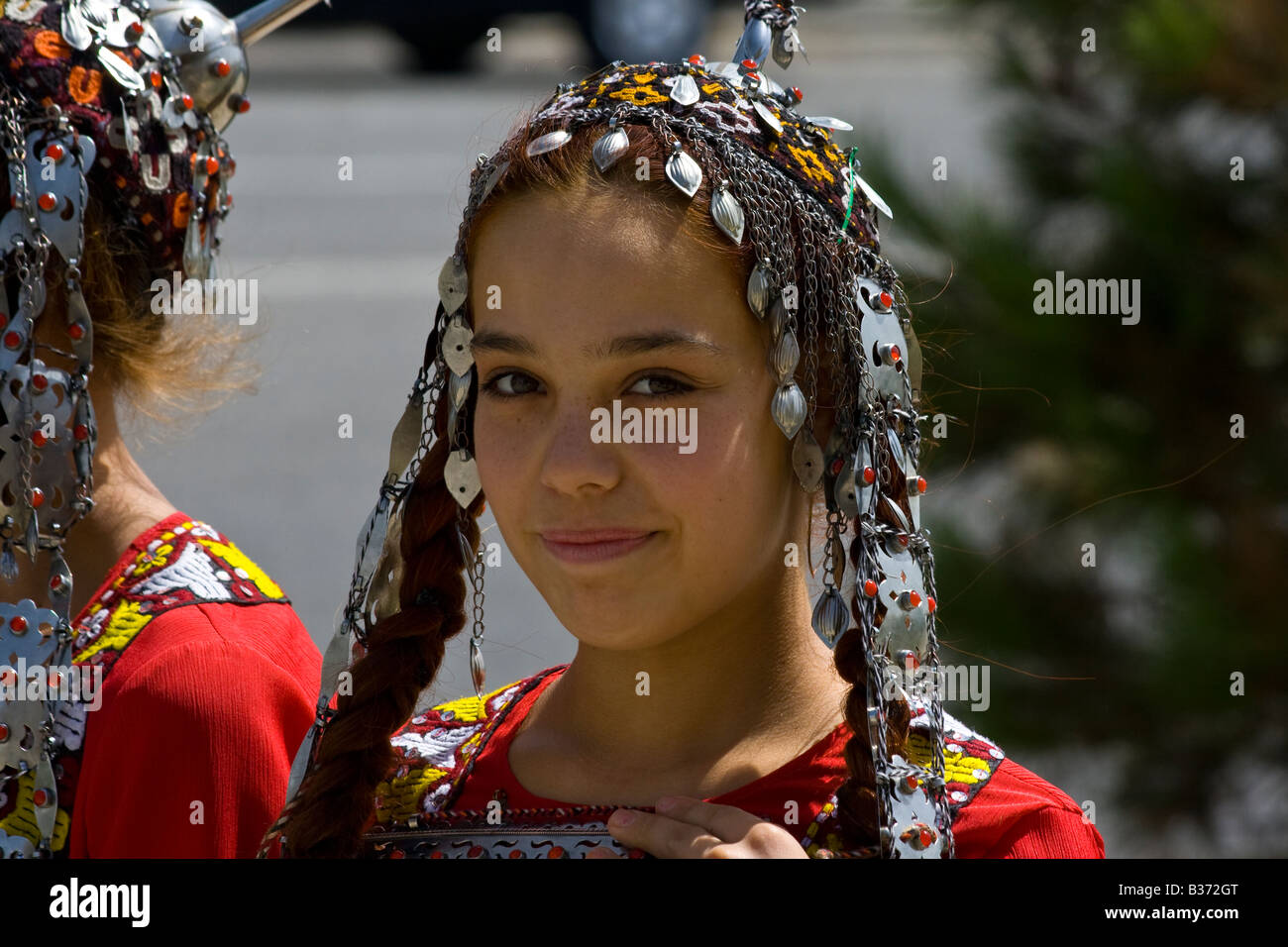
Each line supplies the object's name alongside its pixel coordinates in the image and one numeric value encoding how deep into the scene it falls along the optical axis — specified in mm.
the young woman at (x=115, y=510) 1858
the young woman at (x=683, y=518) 1743
